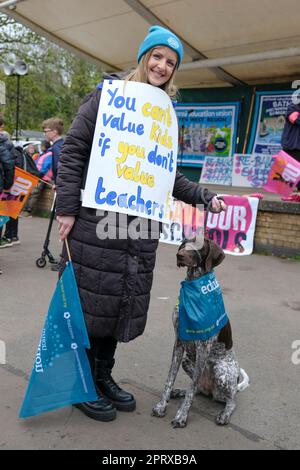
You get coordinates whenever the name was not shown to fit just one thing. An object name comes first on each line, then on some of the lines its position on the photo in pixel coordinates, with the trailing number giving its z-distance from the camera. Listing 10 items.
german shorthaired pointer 2.98
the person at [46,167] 7.77
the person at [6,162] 6.43
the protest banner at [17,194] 6.90
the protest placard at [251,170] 12.25
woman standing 2.78
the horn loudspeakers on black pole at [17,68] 14.95
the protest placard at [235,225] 8.07
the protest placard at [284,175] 8.54
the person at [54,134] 6.68
